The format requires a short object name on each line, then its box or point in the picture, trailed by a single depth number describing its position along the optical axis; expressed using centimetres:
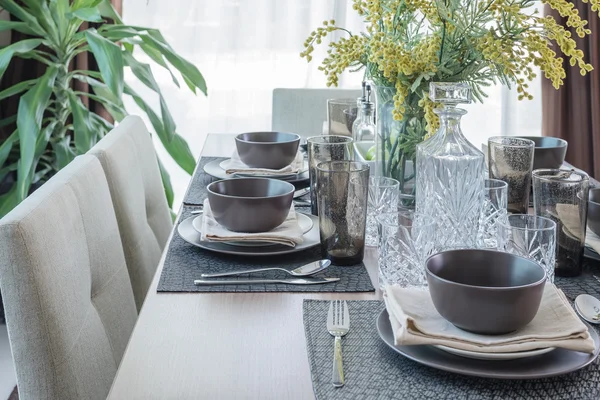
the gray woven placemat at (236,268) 118
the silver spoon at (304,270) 123
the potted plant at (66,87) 254
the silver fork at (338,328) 88
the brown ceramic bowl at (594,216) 131
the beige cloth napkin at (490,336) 88
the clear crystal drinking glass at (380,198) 136
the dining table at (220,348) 87
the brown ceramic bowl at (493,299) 88
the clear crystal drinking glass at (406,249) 113
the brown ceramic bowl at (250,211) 133
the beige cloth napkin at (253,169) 182
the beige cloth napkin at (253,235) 132
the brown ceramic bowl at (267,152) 183
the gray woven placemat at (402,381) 84
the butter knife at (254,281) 119
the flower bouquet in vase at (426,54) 134
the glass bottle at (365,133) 184
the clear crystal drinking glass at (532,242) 111
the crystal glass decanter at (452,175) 125
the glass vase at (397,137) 145
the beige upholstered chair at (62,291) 110
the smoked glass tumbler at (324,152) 157
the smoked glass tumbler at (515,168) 144
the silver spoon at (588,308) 104
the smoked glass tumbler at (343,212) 125
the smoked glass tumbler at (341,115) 198
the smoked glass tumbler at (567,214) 121
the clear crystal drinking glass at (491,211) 131
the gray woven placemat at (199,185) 168
